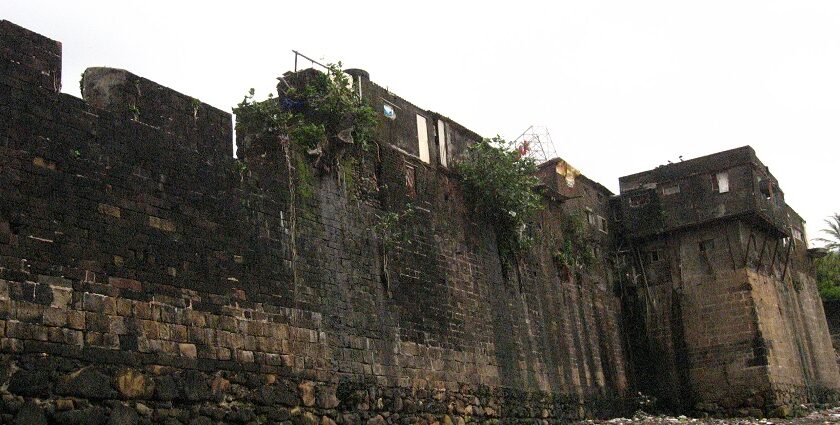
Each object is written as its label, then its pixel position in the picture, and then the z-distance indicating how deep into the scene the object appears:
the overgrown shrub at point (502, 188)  18.97
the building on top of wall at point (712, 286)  23.27
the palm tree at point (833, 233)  45.13
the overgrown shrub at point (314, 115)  14.49
